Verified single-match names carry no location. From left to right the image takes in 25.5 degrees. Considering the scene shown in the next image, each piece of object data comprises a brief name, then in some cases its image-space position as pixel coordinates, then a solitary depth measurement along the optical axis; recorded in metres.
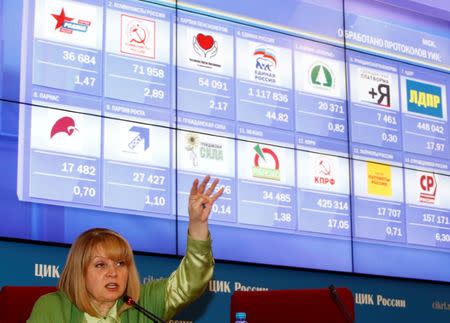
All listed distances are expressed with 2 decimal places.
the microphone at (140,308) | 3.20
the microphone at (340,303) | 3.78
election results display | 4.79
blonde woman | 3.26
